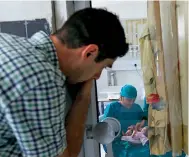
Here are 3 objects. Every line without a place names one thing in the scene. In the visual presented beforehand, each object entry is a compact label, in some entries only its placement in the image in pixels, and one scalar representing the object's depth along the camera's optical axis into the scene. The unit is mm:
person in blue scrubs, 1282
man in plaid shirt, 803
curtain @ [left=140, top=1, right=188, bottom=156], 1121
